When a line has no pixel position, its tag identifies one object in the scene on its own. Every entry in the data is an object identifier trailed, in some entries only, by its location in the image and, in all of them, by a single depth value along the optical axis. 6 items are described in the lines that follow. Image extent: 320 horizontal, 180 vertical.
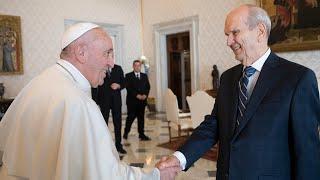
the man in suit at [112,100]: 6.27
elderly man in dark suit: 1.69
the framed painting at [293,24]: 7.35
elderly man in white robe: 1.61
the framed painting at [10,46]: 9.20
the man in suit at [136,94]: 7.20
